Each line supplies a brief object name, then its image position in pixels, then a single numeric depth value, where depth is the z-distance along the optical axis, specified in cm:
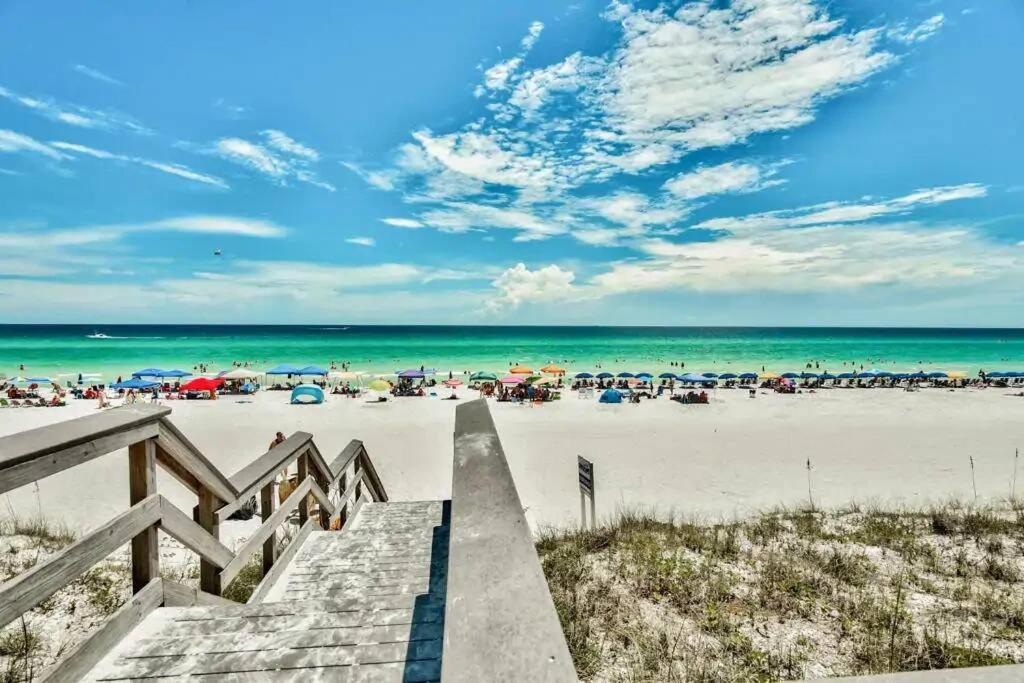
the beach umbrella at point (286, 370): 3453
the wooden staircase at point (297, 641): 200
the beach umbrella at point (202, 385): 2803
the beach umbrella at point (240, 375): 3219
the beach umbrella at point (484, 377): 3497
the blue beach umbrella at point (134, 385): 2989
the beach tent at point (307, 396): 2714
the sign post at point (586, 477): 813
